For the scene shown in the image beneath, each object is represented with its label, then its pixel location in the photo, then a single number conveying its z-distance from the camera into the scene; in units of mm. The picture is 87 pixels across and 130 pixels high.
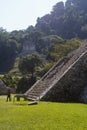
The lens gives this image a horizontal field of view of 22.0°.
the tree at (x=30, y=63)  41781
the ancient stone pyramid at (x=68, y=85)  15166
